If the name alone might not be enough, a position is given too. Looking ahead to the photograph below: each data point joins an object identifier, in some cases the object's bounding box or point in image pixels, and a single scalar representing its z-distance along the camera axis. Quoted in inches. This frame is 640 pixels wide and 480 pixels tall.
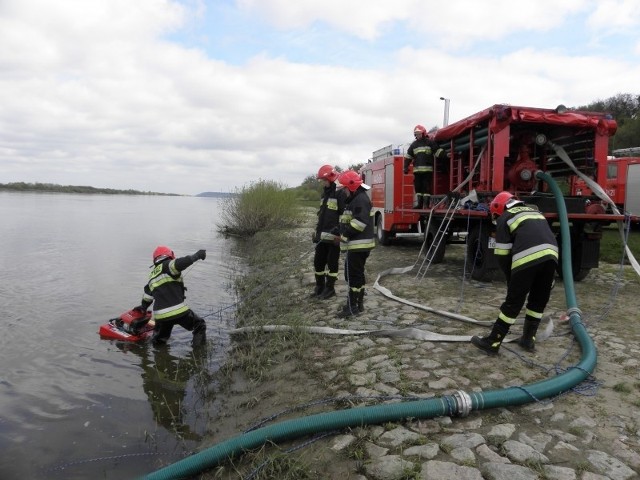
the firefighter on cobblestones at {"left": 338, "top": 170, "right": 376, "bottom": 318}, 240.8
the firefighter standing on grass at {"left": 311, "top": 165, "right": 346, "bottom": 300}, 275.1
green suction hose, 129.2
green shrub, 887.1
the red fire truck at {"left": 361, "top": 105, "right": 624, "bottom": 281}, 294.2
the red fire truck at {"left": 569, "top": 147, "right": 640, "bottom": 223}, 683.4
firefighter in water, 236.8
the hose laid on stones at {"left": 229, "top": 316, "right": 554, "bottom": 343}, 199.2
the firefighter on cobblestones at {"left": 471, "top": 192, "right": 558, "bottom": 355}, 178.2
